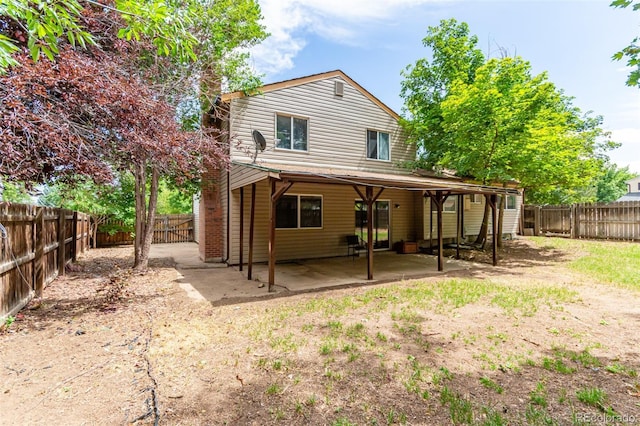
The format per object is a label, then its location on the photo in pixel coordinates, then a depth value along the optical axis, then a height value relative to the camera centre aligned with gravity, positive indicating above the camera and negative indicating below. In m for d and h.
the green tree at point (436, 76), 12.55 +5.91
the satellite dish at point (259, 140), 8.89 +2.20
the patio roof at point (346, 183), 6.38 +0.79
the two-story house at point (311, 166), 9.42 +1.28
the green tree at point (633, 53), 3.00 +1.64
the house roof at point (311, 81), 9.38 +4.54
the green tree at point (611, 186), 35.06 +3.59
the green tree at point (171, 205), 26.03 +0.96
